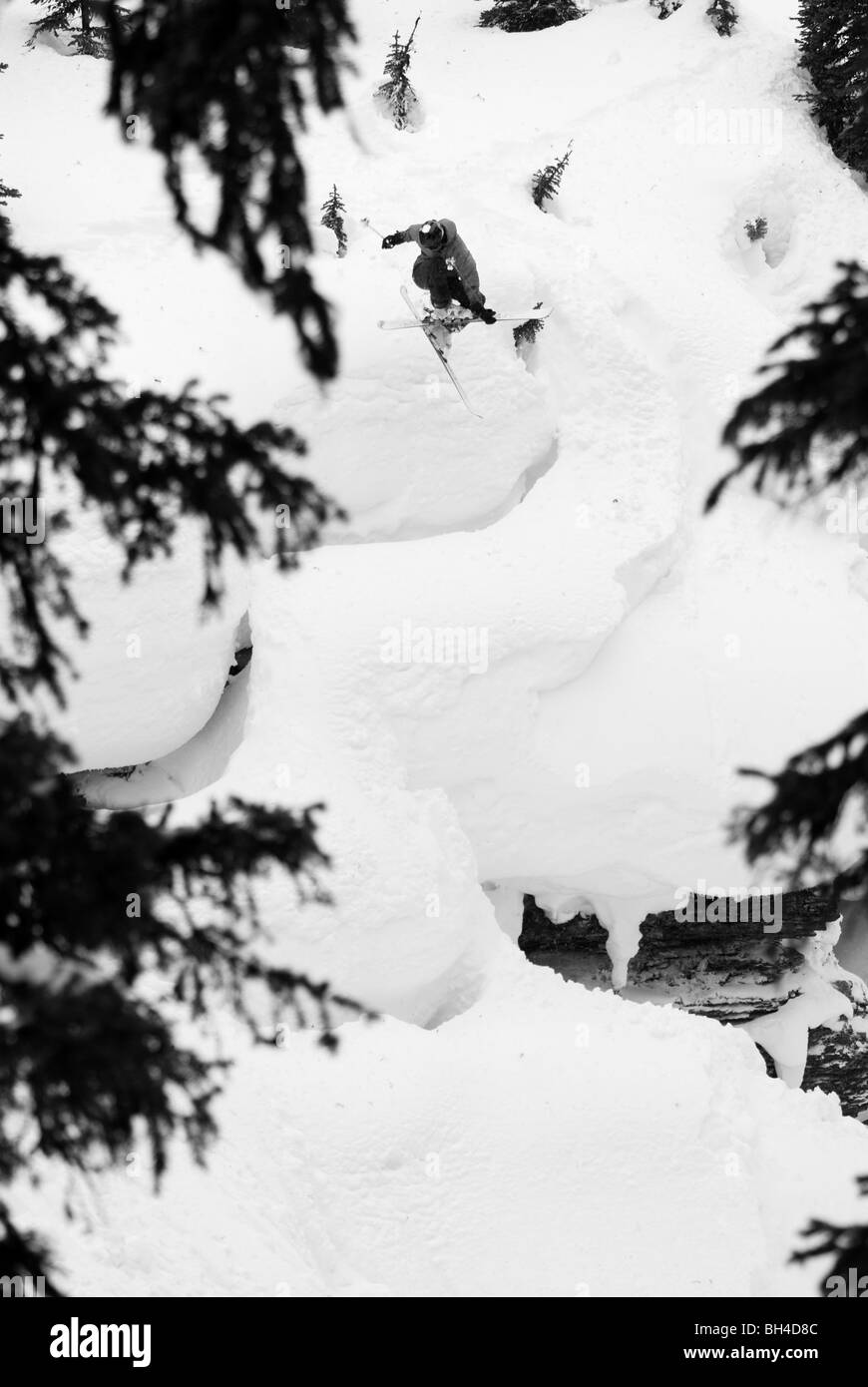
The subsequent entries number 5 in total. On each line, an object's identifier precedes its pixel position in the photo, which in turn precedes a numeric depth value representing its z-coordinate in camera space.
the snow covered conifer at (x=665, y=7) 24.92
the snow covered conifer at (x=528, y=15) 25.44
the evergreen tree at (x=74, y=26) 22.06
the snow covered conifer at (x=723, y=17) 24.12
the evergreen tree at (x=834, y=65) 21.97
